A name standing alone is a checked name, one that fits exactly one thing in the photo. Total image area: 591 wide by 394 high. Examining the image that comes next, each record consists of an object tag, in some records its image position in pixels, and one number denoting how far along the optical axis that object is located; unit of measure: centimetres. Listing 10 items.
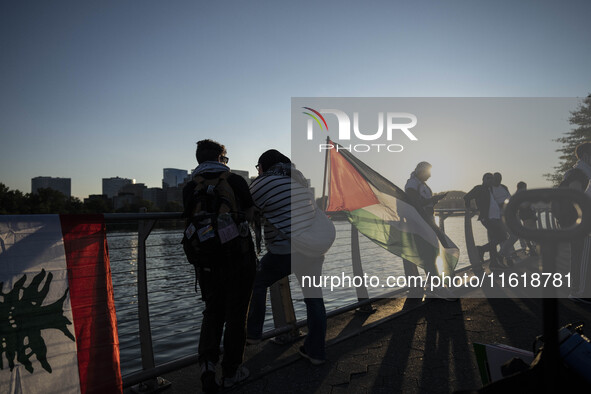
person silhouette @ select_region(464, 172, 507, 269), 815
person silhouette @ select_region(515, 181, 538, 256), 878
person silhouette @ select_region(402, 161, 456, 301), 602
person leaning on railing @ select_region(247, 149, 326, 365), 342
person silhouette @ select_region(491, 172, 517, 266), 831
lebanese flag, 239
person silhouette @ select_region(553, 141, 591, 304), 539
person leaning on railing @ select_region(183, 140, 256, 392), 287
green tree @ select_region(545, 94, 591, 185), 5950
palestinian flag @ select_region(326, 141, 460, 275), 562
